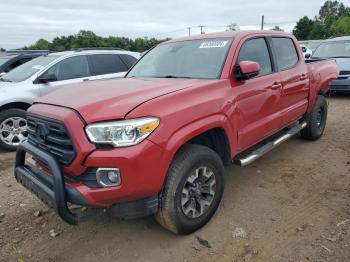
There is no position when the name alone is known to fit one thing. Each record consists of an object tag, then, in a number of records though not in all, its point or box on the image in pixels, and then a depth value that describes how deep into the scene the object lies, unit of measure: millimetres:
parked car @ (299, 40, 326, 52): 20002
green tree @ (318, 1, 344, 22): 88781
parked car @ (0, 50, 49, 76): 9167
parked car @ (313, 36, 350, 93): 9805
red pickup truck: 2711
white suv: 6164
